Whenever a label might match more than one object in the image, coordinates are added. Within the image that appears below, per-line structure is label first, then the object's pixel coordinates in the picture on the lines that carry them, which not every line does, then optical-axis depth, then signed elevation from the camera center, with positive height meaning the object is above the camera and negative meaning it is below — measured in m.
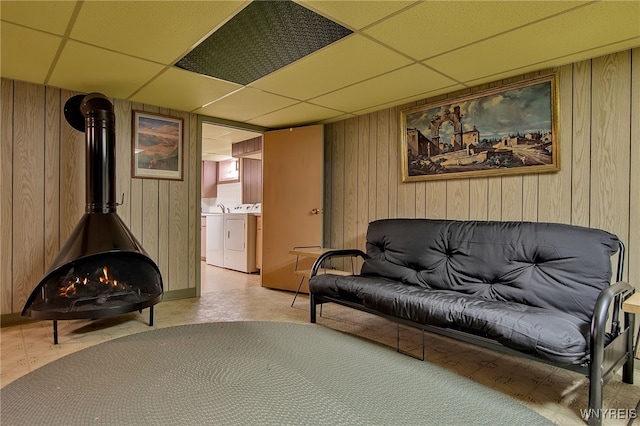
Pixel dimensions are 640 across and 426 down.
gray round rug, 1.57 -0.94
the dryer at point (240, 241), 5.54 -0.53
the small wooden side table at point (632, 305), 1.55 -0.44
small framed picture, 3.50 +0.66
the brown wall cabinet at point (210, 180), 7.35 +0.63
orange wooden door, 4.16 +0.14
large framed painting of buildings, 2.55 +0.63
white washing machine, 6.12 -0.54
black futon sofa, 1.61 -0.53
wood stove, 2.45 -0.40
